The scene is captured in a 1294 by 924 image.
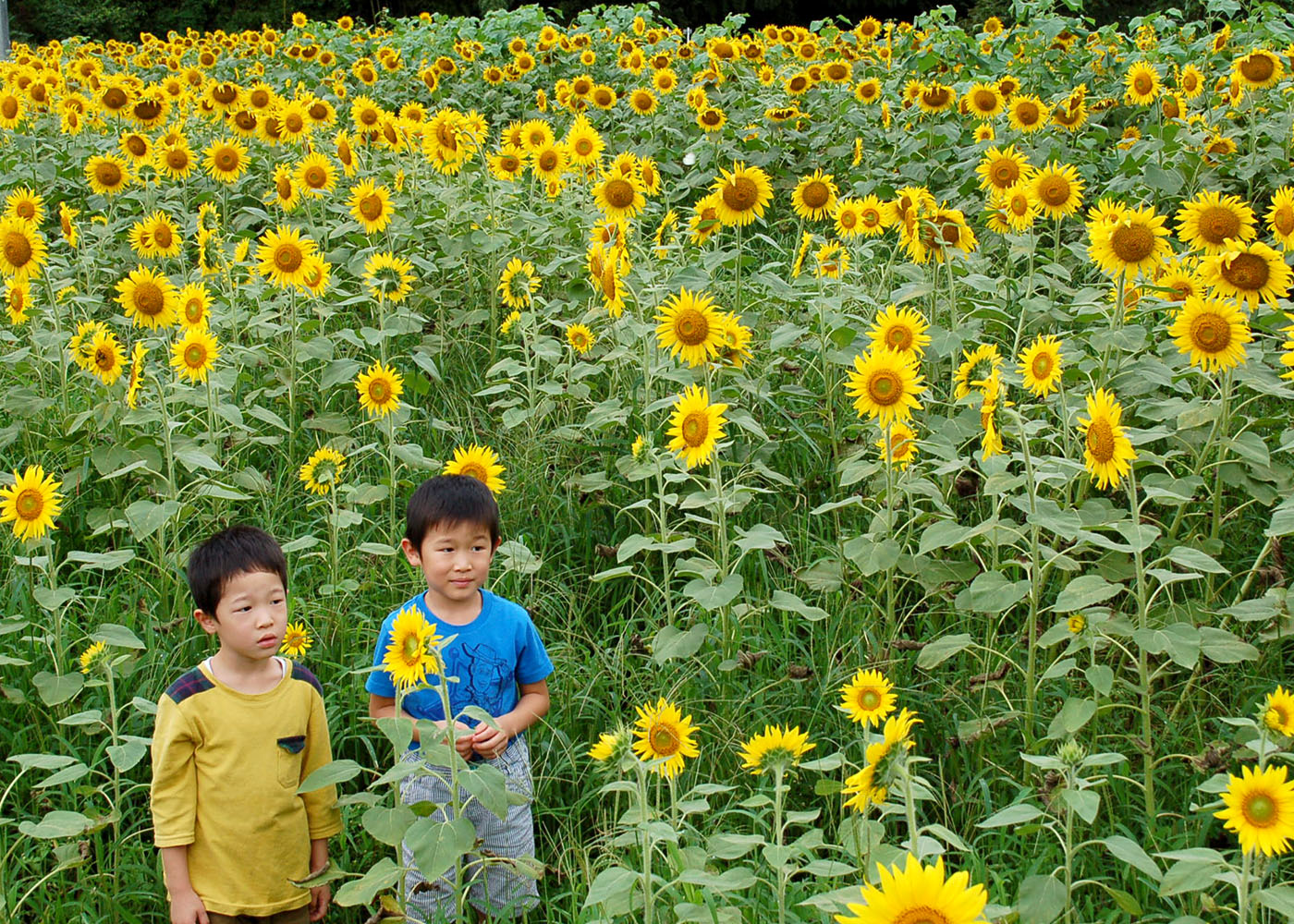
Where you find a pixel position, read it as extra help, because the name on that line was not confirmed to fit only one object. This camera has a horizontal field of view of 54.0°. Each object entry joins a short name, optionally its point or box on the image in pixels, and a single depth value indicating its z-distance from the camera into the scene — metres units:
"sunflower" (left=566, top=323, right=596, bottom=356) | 4.42
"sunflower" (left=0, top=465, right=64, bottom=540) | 3.10
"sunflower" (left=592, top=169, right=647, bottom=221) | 4.85
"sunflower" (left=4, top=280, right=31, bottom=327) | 4.14
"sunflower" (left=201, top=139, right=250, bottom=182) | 6.21
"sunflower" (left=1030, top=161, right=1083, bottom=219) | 4.47
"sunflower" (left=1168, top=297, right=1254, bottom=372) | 3.22
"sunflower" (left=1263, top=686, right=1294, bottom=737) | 2.19
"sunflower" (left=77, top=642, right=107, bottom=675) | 2.90
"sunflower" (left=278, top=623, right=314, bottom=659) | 3.30
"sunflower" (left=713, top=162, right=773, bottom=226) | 4.67
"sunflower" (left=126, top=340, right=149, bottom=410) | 3.65
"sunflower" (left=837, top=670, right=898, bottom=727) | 2.46
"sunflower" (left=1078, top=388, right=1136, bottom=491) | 2.79
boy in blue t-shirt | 2.83
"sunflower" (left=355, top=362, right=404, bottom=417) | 3.84
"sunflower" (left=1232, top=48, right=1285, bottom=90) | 5.75
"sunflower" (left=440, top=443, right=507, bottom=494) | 3.47
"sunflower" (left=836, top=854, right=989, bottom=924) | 1.60
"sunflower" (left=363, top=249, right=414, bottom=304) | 4.45
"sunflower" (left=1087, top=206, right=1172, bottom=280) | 3.54
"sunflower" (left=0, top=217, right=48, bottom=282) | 4.36
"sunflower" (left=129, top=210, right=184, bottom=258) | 5.00
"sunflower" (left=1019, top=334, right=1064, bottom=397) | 3.27
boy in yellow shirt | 2.61
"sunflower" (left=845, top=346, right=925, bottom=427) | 3.15
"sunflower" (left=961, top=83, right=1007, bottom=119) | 6.52
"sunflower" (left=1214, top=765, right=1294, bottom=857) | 2.00
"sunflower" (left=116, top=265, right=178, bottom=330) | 4.10
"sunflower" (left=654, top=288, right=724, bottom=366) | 3.71
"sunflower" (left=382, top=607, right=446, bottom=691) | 2.38
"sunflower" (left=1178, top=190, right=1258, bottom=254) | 3.73
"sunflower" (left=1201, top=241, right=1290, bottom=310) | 3.33
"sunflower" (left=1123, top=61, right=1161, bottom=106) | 6.61
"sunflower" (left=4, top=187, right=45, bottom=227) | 4.99
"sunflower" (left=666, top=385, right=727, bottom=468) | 3.12
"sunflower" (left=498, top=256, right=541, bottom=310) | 4.47
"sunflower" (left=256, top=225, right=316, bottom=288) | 4.48
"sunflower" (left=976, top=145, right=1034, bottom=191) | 4.83
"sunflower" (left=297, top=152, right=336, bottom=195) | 5.59
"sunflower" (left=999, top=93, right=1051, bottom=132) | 6.14
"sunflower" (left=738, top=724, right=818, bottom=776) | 2.31
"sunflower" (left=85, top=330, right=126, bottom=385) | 3.78
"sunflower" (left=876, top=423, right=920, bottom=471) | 3.27
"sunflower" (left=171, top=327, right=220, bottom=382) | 3.79
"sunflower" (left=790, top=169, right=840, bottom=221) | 5.04
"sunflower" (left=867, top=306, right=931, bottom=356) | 3.54
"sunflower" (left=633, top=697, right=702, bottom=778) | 2.49
